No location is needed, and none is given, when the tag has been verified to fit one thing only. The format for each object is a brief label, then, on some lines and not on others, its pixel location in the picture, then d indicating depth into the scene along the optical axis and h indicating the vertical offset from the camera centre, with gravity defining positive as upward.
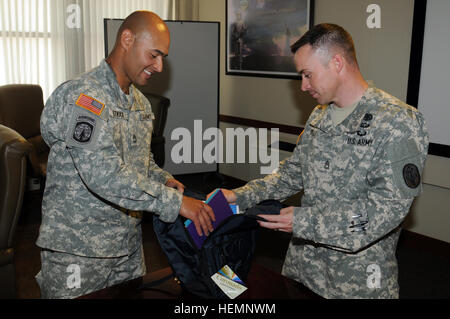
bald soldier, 1.62 -0.42
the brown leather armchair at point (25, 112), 4.37 -0.47
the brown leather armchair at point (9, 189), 1.82 -0.52
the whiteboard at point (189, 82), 5.20 -0.16
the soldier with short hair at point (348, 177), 1.48 -0.37
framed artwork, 4.71 +0.42
